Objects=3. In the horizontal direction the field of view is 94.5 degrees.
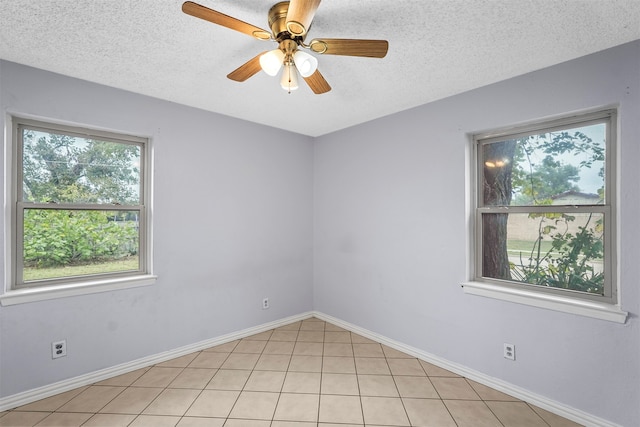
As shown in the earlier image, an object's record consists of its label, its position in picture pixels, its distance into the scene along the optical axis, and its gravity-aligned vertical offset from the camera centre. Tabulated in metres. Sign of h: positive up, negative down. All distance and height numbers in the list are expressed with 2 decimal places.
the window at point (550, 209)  2.05 +0.04
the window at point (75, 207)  2.28 +0.05
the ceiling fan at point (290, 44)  1.38 +0.88
